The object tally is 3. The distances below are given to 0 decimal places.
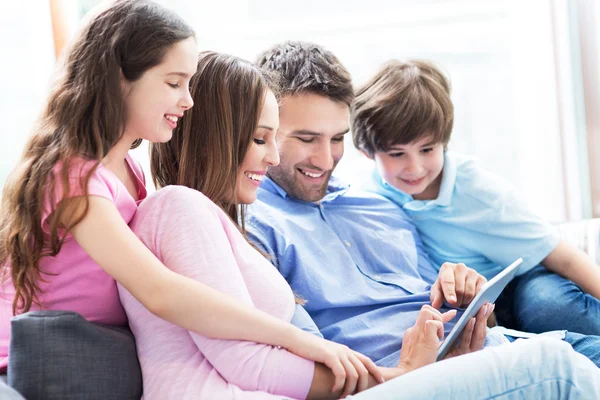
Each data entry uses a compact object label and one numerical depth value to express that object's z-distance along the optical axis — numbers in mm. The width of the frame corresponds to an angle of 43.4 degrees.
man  1598
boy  1976
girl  1126
